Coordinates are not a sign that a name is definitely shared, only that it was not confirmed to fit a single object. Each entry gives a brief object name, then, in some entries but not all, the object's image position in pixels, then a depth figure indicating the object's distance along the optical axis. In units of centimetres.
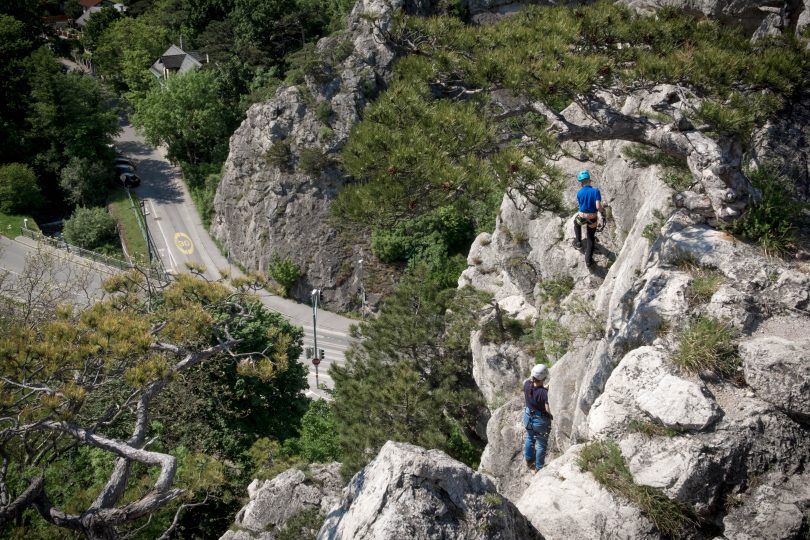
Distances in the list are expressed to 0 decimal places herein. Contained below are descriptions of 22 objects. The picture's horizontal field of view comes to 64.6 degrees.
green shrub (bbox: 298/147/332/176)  4294
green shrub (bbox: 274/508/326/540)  1347
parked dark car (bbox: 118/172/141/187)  5375
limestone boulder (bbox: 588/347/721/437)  873
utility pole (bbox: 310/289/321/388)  3625
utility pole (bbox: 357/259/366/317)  4366
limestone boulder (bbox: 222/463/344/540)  1495
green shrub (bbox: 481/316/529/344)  1819
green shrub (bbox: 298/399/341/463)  2183
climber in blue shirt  1452
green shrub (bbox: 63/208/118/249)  4594
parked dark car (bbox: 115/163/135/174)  5528
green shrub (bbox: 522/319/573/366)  1534
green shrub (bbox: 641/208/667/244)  1266
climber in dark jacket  1141
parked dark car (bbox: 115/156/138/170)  5614
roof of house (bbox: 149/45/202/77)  5762
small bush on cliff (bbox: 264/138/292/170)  4356
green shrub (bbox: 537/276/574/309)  1722
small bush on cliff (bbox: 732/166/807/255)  1048
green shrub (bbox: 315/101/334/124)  4331
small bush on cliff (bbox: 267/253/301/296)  4419
